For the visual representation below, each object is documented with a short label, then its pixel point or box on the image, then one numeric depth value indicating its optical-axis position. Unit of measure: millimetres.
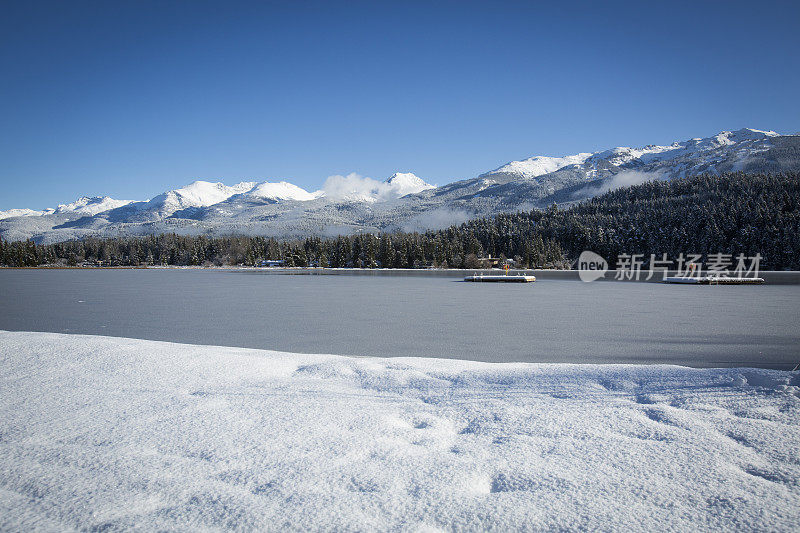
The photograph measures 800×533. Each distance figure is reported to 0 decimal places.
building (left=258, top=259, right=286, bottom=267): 120438
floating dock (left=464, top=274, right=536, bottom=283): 51344
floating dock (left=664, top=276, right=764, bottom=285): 45931
